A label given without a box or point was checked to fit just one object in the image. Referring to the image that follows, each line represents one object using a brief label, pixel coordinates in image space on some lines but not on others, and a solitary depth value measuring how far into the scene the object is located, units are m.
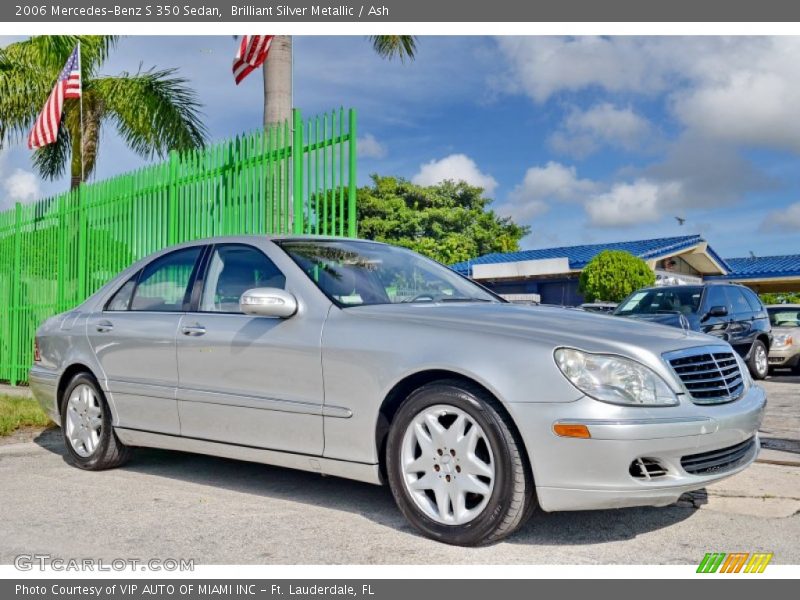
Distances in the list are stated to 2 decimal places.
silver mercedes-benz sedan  3.74
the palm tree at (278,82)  9.97
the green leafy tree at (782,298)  29.94
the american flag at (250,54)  9.68
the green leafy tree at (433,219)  39.72
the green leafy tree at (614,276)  21.81
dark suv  12.09
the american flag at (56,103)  13.00
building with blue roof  25.00
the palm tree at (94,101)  16.20
